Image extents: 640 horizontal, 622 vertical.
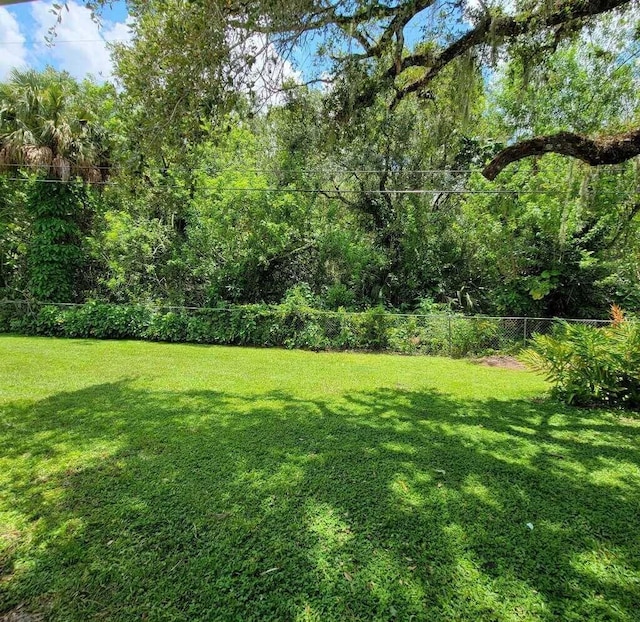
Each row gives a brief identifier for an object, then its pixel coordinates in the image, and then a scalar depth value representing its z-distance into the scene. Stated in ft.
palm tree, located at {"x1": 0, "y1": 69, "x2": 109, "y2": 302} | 31.78
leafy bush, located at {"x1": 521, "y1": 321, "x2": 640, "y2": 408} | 15.62
